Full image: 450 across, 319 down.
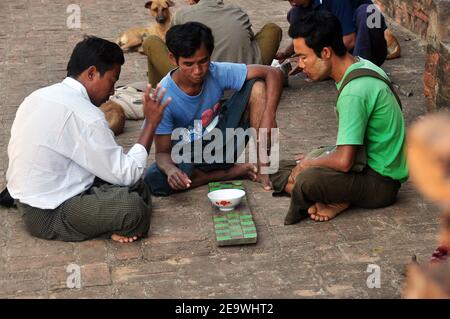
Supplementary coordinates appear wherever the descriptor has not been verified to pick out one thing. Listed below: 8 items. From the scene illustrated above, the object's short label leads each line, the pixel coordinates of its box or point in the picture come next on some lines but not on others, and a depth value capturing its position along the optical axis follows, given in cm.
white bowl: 491
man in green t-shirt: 453
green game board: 455
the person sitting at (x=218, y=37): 663
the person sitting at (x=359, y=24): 700
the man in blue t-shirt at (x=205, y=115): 503
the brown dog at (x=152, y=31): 859
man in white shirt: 437
